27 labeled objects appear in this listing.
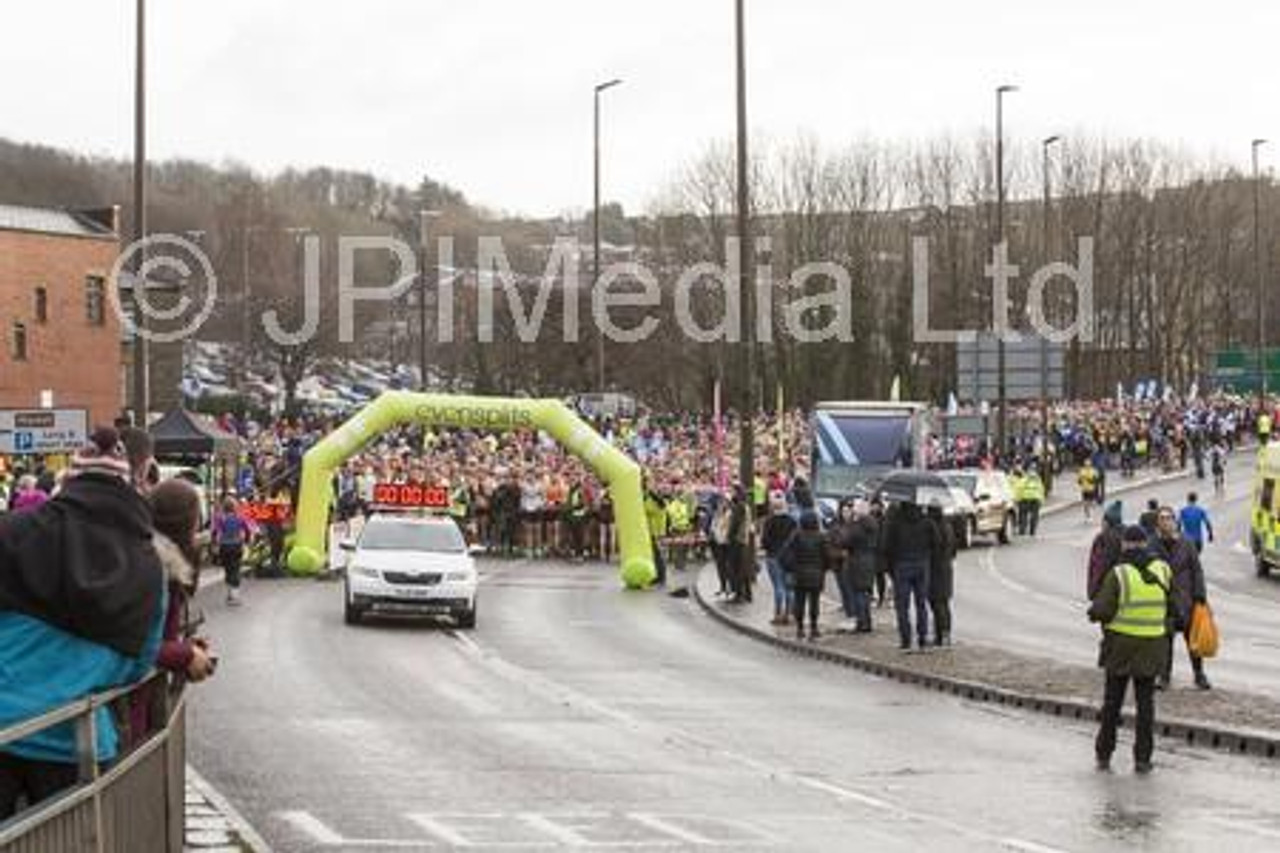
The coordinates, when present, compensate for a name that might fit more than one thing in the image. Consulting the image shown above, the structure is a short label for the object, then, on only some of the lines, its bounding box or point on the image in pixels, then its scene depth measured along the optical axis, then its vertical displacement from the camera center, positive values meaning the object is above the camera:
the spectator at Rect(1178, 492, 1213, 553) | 40.94 -2.49
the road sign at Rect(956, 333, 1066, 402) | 55.72 +0.39
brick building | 71.19 +2.26
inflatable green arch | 39.50 -1.19
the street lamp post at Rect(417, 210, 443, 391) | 71.56 +2.72
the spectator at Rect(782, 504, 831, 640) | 28.82 -2.32
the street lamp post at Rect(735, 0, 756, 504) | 35.66 +1.93
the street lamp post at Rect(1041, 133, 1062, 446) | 56.25 +5.57
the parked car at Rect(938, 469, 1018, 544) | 51.88 -2.72
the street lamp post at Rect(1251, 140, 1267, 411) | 92.44 +3.94
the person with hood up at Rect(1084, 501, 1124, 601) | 20.92 -1.54
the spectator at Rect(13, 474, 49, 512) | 20.42 -1.07
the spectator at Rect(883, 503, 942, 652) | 26.25 -2.02
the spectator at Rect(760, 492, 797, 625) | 30.95 -2.34
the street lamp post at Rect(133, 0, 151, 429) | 34.72 +2.70
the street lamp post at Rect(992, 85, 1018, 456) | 55.78 +1.02
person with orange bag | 20.77 -1.77
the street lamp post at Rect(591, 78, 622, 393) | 56.09 +3.91
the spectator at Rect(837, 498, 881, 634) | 28.70 -2.25
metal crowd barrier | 6.38 -1.35
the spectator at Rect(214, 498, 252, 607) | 33.50 -2.43
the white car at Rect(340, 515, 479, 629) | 29.75 -2.61
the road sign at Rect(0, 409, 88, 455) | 31.09 -0.64
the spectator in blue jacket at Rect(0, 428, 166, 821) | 6.99 -0.70
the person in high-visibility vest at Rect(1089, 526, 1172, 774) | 16.44 -1.86
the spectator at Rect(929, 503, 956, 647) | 26.42 -2.29
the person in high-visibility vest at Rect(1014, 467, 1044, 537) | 55.28 -2.92
